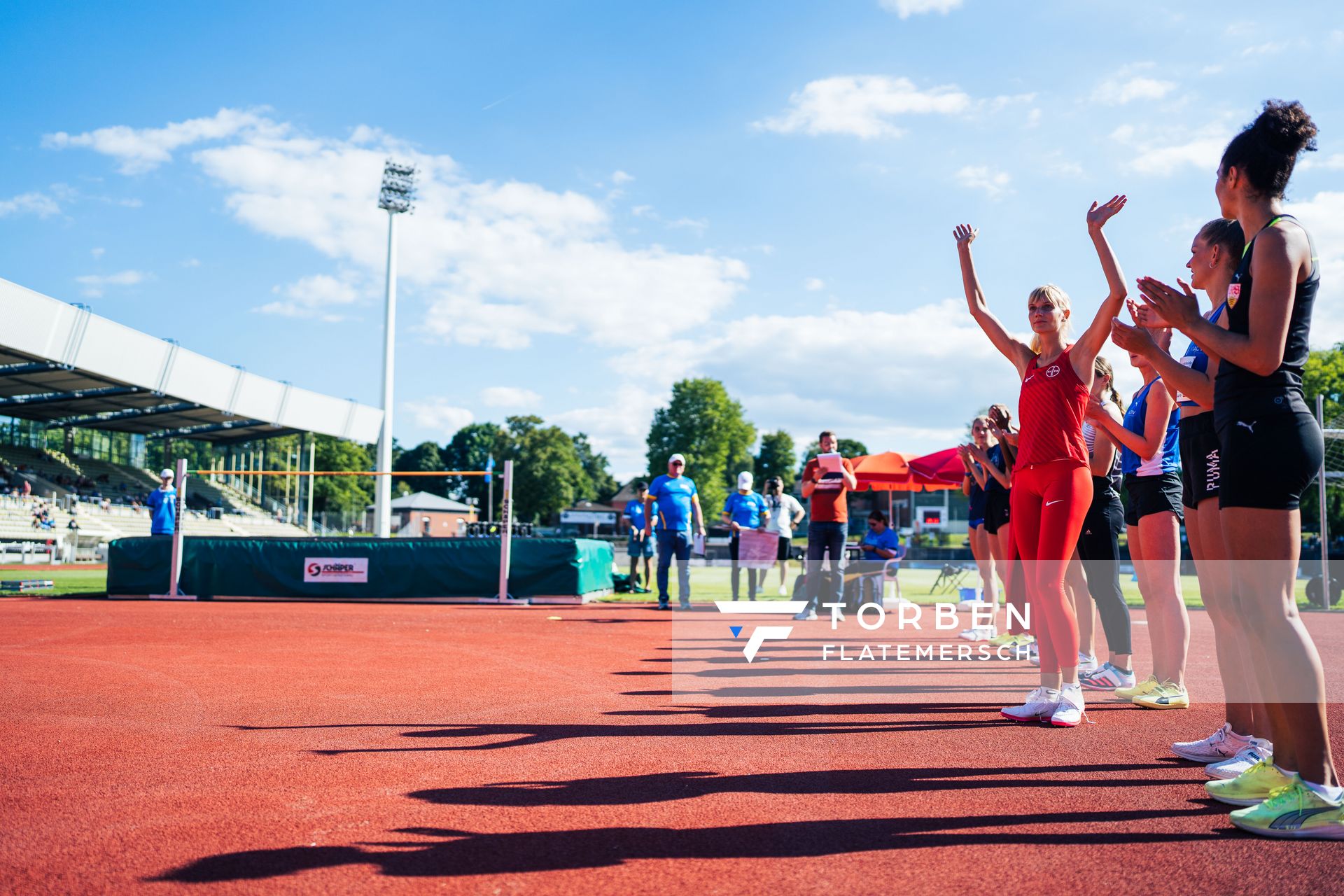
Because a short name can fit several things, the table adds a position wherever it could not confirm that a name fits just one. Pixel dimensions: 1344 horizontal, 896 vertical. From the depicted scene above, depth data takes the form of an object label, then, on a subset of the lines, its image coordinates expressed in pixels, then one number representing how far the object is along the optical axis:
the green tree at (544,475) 86.81
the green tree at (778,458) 100.31
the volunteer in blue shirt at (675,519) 11.79
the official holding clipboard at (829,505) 9.57
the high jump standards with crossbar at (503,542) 12.85
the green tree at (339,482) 95.31
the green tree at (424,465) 131.50
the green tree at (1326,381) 52.56
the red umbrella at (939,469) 13.48
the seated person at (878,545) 11.57
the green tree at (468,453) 127.69
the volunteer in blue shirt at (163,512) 14.13
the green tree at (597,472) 126.94
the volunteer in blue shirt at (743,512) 13.93
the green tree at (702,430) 72.44
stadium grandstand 31.64
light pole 38.53
